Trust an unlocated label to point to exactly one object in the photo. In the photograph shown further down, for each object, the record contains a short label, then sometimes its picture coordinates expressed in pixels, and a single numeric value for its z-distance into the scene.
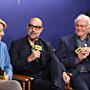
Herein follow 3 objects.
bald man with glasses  3.44
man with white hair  3.54
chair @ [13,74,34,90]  3.20
